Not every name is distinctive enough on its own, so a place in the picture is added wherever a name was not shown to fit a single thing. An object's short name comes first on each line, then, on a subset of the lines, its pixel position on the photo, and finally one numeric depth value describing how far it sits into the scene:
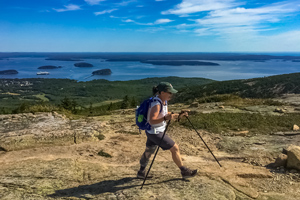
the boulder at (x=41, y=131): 7.69
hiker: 4.39
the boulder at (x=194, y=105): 16.58
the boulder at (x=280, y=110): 12.88
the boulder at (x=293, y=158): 5.62
